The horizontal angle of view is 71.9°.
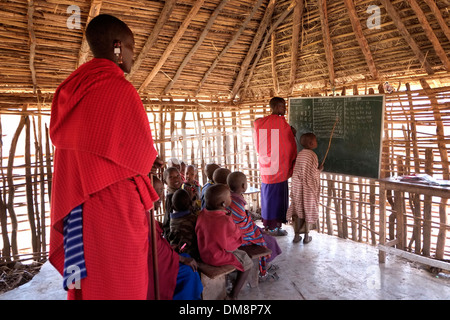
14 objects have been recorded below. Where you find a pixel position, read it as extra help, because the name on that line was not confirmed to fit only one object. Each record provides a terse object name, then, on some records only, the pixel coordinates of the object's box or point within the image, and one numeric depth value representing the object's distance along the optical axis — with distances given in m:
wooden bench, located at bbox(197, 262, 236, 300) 2.93
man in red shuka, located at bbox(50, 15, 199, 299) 1.64
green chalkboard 4.39
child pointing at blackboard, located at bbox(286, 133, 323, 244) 4.70
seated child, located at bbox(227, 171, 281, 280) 3.44
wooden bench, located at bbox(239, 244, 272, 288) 3.37
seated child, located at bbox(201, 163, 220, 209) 4.82
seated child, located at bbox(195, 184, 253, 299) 2.98
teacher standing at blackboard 4.86
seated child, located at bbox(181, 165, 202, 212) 4.41
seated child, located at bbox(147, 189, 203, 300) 2.60
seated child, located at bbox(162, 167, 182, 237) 3.98
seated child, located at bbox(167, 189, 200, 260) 3.33
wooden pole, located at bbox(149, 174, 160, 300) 2.13
